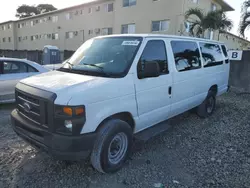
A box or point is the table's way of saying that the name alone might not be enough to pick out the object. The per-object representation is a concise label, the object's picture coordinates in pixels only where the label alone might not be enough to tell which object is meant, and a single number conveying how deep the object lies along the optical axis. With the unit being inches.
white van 96.2
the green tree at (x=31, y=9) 1984.5
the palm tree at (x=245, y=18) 347.1
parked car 224.7
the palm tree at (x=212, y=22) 462.4
